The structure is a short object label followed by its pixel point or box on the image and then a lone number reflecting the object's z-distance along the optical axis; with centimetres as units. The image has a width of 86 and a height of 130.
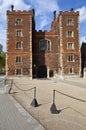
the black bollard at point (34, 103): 532
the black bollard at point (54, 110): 449
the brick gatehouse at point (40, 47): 2051
